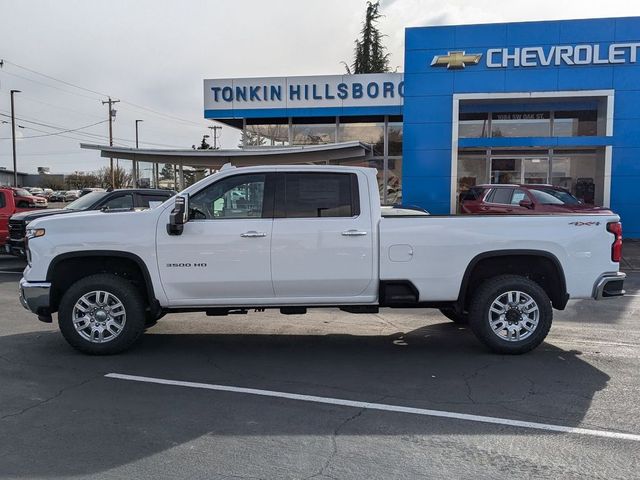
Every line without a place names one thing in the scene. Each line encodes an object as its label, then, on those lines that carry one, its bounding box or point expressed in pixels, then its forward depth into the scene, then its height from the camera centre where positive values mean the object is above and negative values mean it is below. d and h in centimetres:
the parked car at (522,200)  1370 +5
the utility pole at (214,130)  8093 +983
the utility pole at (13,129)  4979 +595
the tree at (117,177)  7594 +306
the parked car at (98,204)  1249 -12
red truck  1386 -19
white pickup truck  606 -61
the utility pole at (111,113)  6156 +909
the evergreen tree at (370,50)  3931 +1030
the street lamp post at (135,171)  2070 +98
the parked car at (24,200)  1442 -7
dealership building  1712 +282
